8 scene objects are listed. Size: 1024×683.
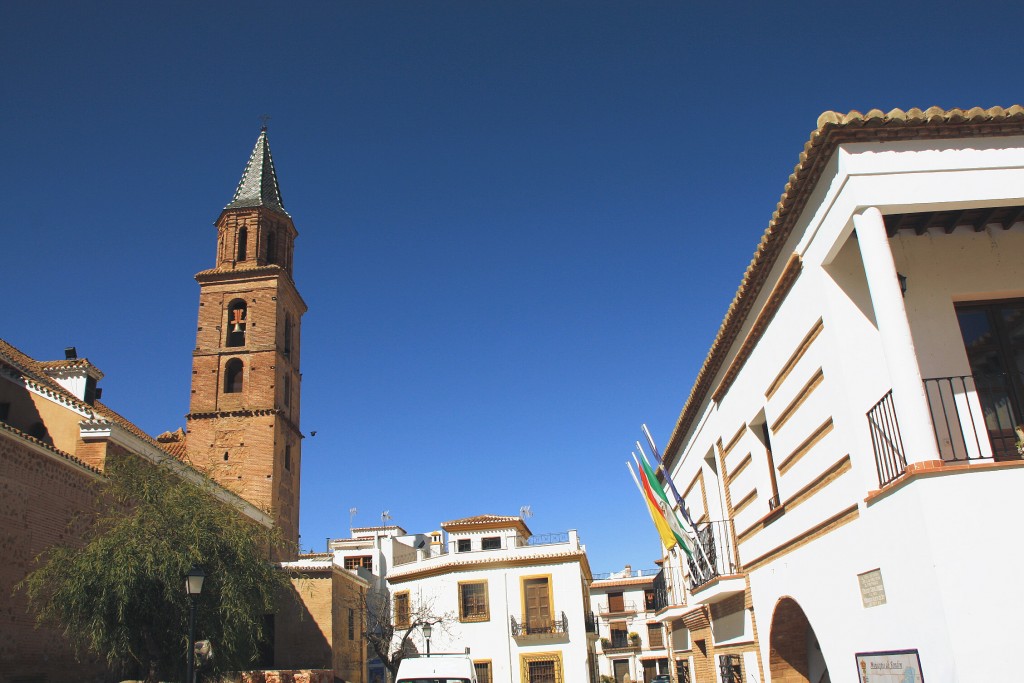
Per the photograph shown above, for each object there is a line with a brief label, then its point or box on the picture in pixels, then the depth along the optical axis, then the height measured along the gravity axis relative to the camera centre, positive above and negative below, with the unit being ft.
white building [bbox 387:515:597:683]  100.27 +4.17
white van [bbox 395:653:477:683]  50.93 -1.42
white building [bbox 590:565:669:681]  160.97 +1.14
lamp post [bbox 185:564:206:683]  39.63 +3.47
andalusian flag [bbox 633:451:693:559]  45.34 +7.68
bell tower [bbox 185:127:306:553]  110.73 +40.18
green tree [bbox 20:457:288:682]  49.93 +4.87
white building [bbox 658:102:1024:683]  20.54 +6.84
